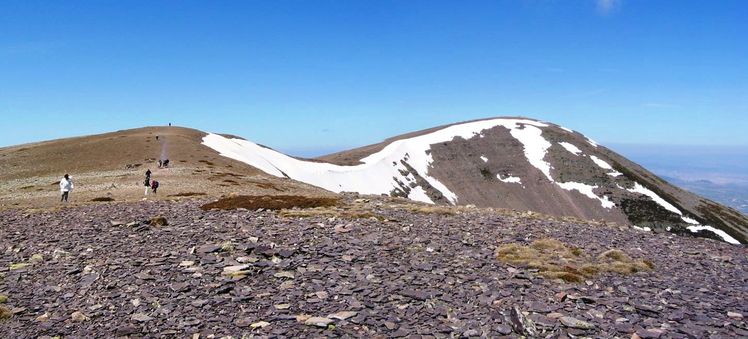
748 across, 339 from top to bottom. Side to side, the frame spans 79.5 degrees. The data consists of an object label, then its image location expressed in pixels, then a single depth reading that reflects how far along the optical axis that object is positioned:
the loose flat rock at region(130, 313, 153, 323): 13.64
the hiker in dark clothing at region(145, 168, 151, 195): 45.41
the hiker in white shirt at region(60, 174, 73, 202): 41.03
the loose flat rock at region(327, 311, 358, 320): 13.48
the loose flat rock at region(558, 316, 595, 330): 12.78
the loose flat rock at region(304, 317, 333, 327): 13.05
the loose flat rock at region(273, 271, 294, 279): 16.97
